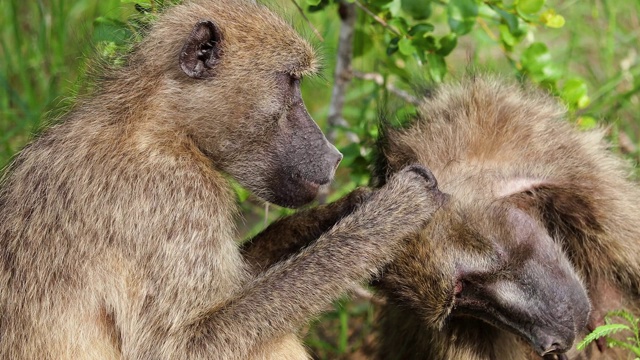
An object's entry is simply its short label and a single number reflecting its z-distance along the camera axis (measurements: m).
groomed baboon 6.31
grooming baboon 6.37
